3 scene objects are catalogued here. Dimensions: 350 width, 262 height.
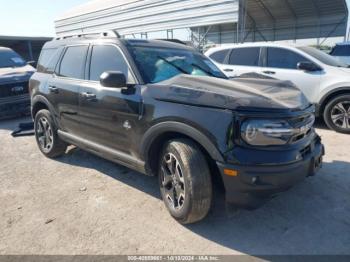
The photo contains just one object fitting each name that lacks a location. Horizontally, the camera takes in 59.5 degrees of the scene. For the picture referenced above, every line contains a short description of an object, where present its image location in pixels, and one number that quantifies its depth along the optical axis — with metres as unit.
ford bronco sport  2.54
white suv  6.08
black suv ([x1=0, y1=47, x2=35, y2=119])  8.08
